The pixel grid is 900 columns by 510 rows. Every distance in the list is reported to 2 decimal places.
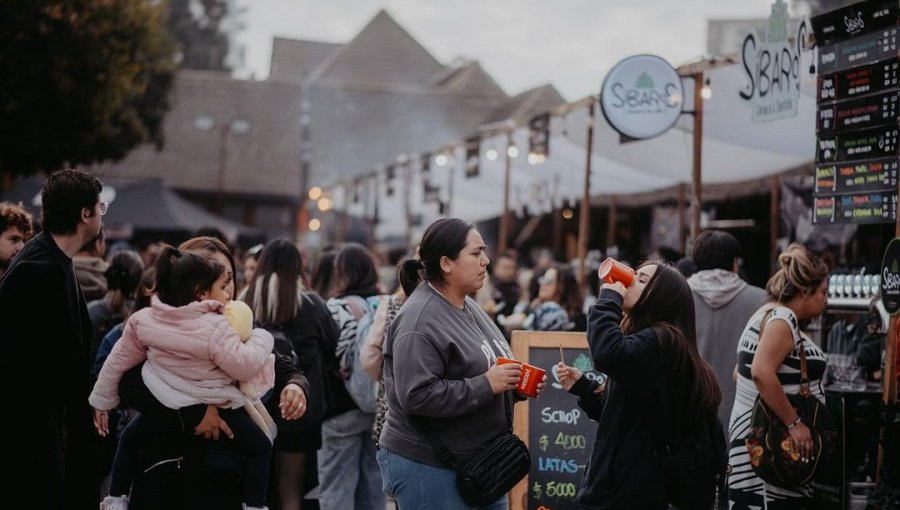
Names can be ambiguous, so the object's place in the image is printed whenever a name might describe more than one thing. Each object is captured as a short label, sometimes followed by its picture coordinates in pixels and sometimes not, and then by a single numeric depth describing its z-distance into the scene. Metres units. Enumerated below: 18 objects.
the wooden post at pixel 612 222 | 16.73
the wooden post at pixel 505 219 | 13.32
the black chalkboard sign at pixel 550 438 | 6.43
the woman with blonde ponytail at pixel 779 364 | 4.78
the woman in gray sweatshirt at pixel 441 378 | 3.99
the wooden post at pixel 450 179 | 16.82
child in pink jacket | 4.00
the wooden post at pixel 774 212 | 11.96
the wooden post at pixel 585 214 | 10.59
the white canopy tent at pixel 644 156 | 9.72
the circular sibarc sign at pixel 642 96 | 8.16
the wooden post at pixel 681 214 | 12.25
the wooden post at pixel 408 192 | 18.77
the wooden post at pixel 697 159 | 8.66
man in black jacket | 4.19
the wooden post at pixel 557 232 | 19.91
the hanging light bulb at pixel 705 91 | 8.80
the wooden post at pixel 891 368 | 5.55
